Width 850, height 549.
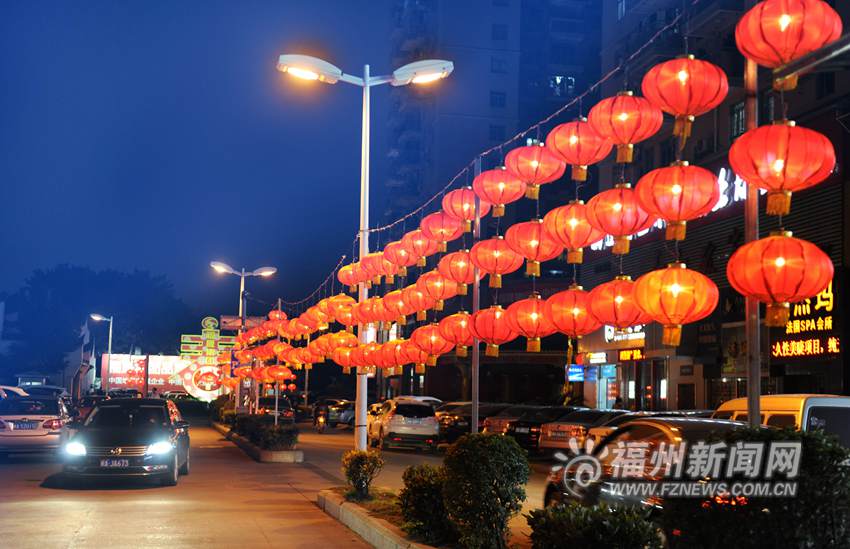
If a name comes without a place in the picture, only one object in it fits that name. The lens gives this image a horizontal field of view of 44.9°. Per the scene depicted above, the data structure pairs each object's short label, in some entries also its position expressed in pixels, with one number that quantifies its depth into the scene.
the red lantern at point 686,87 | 11.06
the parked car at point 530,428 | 31.92
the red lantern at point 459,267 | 18.41
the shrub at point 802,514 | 6.04
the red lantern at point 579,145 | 13.25
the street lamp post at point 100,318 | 80.69
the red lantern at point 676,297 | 10.95
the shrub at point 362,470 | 16.05
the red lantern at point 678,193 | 10.95
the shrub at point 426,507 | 11.33
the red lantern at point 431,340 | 21.03
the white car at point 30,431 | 24.84
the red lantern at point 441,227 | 18.22
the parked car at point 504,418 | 32.47
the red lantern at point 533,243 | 14.91
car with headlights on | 19.00
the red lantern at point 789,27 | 9.48
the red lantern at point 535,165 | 14.63
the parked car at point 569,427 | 28.11
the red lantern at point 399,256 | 19.92
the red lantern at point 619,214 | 12.38
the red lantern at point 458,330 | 19.33
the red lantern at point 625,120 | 12.10
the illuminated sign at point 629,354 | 36.58
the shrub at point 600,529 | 7.29
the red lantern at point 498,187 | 15.55
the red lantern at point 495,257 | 16.17
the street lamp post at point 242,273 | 46.69
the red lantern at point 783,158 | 9.46
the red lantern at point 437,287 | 19.34
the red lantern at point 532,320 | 15.48
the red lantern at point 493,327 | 16.42
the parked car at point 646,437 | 10.19
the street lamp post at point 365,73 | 19.80
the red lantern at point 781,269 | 9.48
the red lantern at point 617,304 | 12.97
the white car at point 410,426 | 33.94
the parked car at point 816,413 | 13.63
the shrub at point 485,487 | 10.11
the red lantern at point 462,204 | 17.14
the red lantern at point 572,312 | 14.64
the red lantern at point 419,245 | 19.16
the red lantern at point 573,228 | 13.54
